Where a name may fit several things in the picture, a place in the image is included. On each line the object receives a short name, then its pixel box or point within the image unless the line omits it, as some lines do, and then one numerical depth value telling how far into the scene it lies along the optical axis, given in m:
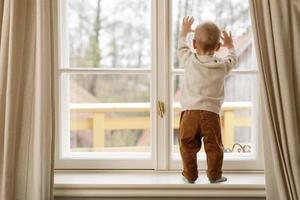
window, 2.21
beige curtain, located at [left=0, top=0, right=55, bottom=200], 1.90
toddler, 2.00
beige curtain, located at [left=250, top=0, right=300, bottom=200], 1.89
